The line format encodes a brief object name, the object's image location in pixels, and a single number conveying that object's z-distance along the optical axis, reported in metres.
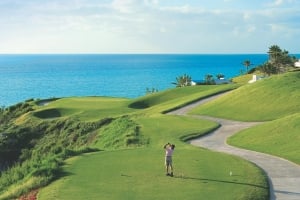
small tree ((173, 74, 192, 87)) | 130.29
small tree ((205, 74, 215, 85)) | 116.99
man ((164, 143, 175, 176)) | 26.00
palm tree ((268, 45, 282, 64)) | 113.13
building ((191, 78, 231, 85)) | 121.59
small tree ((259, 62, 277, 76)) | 106.00
